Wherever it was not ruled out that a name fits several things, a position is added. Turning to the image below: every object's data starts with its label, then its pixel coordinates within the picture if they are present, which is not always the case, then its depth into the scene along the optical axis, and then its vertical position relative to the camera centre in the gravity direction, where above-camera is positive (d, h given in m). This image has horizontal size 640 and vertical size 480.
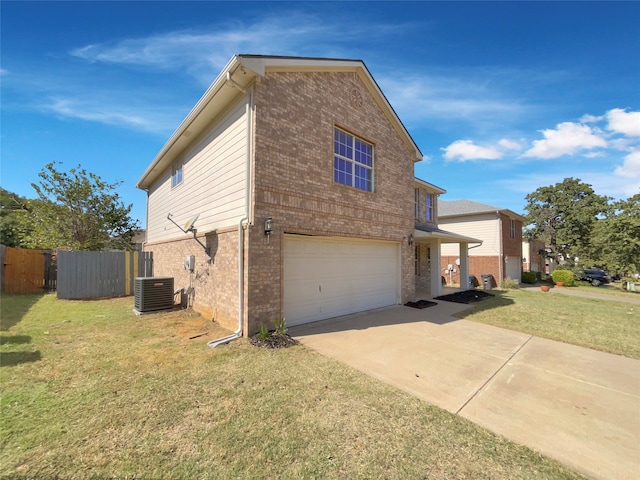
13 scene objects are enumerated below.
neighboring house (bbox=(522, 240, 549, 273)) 30.38 -0.65
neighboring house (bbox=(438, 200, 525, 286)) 20.83 +0.99
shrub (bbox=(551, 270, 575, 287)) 22.45 -2.27
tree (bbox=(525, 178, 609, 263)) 28.97 +3.75
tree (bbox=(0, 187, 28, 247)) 22.00 +1.97
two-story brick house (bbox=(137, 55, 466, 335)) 6.49 +1.61
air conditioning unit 8.52 -1.36
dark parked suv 27.28 -2.76
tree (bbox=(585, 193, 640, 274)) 22.31 +0.89
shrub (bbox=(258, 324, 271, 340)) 6.00 -1.80
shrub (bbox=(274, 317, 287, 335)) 6.30 -1.75
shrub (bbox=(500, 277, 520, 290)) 19.50 -2.43
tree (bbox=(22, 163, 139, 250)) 15.77 +2.15
